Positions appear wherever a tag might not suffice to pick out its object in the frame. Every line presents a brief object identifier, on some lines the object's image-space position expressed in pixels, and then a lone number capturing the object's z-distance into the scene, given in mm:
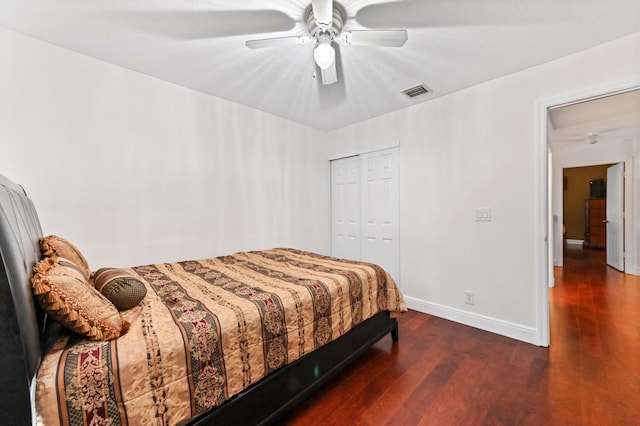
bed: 818
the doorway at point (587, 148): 2316
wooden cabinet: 6727
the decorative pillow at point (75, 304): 953
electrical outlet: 2744
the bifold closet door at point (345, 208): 3963
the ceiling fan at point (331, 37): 1639
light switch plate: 2648
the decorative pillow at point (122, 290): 1307
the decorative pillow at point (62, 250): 1470
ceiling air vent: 2764
